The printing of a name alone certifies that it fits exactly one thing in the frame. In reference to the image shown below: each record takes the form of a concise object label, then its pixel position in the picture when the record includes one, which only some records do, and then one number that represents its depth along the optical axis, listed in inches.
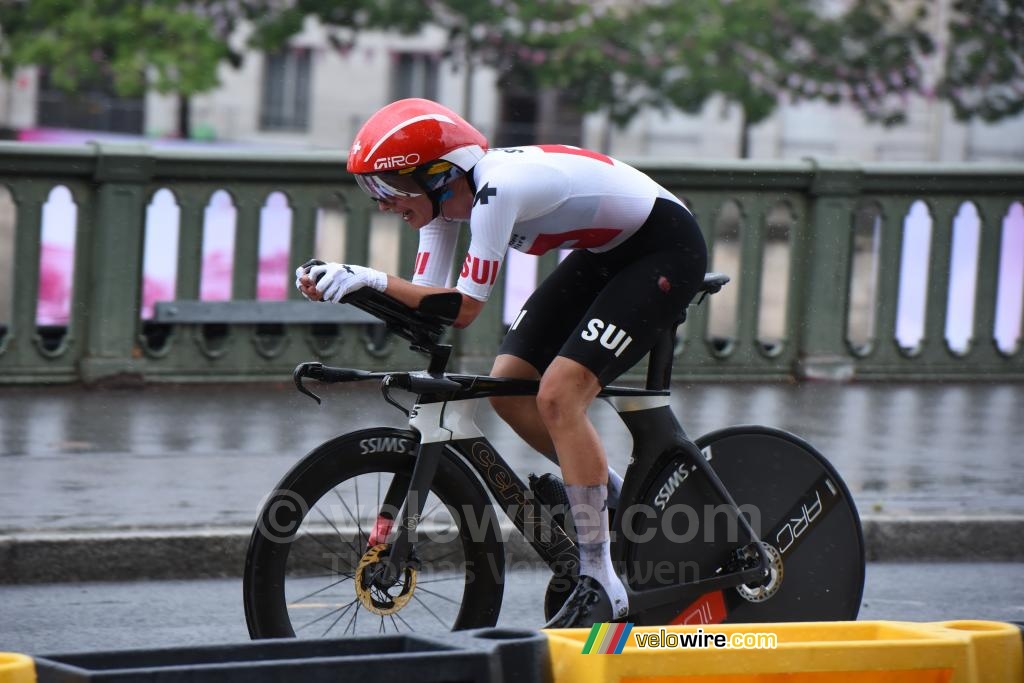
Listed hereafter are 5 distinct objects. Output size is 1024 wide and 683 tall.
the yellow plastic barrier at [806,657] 298.2
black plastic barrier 273.6
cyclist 361.7
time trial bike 365.4
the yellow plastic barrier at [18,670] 270.8
